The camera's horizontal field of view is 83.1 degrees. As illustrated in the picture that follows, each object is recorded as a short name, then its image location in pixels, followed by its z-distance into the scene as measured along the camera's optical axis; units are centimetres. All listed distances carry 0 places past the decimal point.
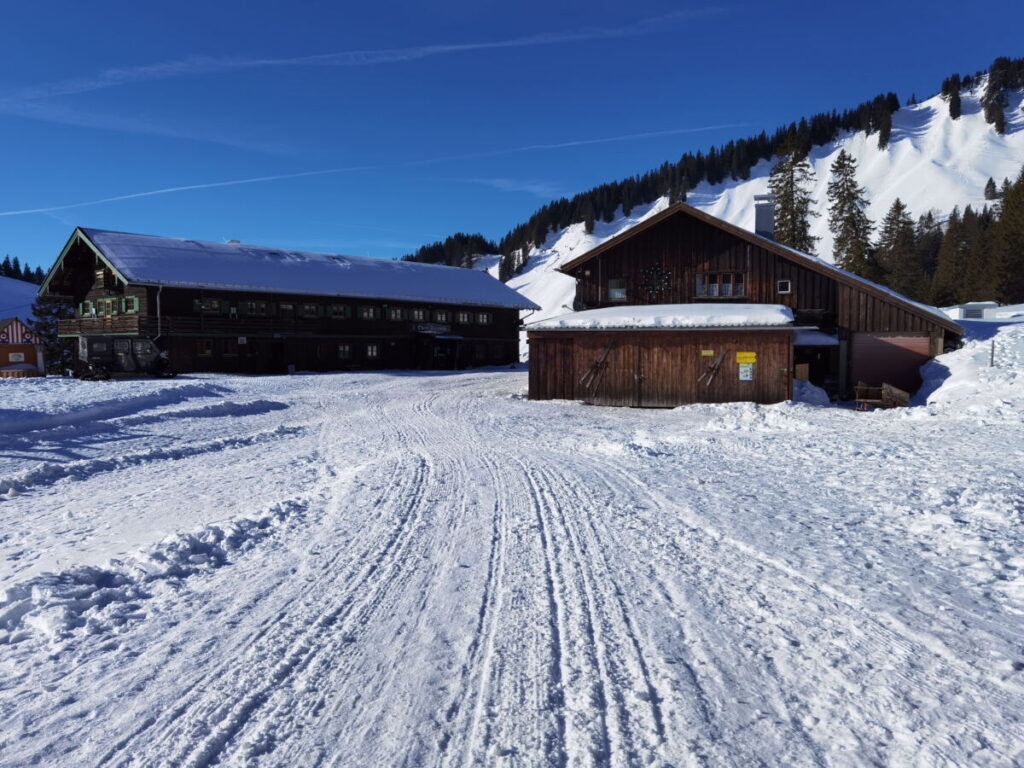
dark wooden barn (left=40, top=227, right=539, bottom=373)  3453
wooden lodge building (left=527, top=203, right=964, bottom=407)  2000
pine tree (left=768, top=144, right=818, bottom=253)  4362
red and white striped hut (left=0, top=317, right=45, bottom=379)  4128
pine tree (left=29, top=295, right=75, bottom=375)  4694
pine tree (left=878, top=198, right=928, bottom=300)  6169
